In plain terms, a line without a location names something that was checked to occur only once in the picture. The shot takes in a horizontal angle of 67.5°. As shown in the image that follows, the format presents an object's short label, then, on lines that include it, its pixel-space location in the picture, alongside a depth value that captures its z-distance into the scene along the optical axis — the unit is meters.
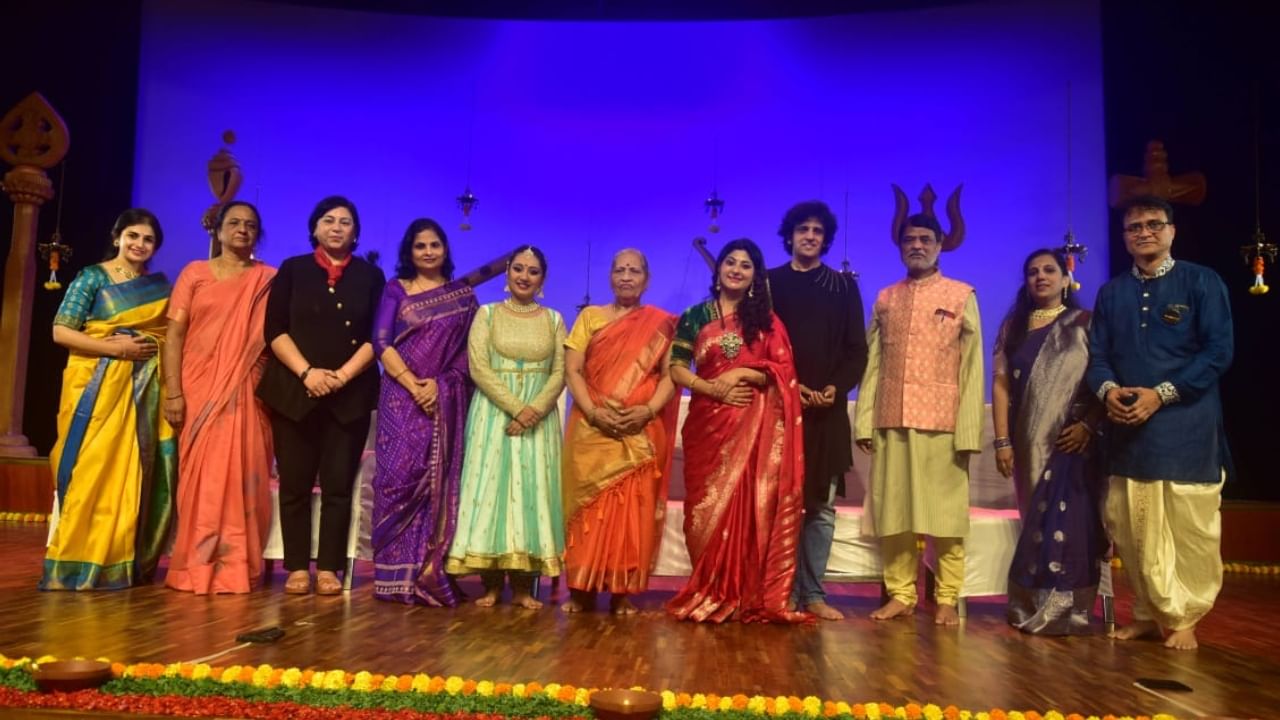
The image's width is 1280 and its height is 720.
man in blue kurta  3.29
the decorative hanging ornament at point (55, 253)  6.74
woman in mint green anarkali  3.62
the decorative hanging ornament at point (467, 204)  7.01
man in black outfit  3.69
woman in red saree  3.46
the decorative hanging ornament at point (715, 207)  6.96
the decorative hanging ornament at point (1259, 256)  5.66
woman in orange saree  3.54
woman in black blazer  3.79
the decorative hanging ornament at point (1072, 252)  5.55
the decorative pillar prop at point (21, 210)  6.86
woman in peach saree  3.78
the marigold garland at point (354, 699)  2.05
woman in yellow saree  3.77
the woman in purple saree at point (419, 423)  3.67
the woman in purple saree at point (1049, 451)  3.52
